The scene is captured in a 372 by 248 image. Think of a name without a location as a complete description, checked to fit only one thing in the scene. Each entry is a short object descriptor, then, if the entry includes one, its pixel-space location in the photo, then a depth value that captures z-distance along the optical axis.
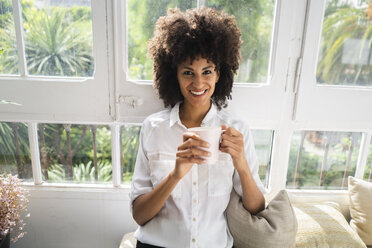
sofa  0.97
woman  0.90
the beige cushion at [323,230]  1.08
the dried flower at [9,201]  1.11
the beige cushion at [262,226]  0.97
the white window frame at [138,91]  1.13
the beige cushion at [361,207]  1.22
